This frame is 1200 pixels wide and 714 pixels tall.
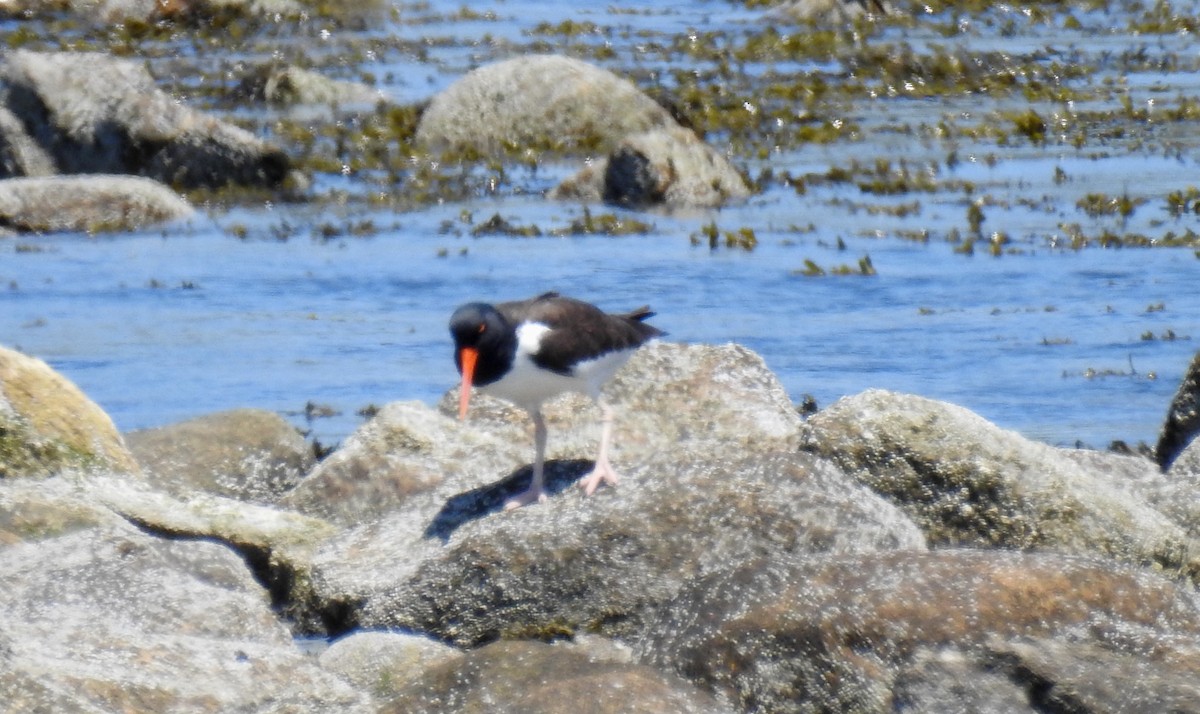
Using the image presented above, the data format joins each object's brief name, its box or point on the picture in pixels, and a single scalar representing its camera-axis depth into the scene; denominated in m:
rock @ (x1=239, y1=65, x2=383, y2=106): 41.87
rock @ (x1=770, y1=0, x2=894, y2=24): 52.56
